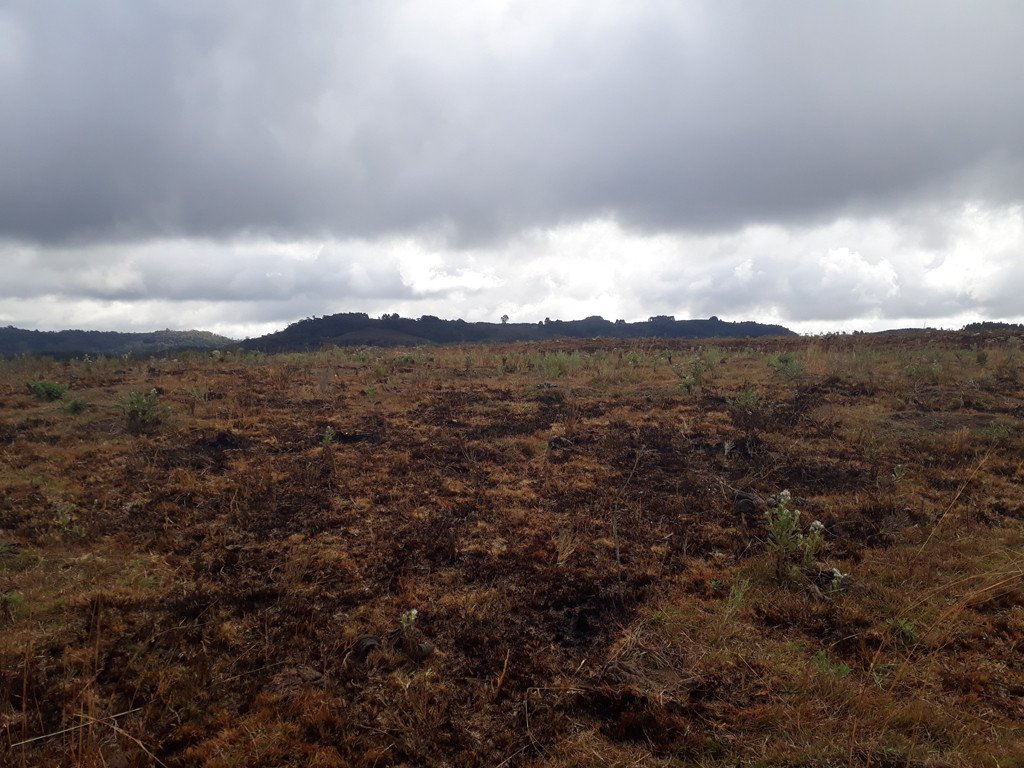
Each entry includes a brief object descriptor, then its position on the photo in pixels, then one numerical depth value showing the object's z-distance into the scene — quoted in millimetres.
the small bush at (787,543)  4152
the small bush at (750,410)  8922
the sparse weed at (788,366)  12992
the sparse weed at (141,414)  8133
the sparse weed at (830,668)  2926
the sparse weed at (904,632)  3244
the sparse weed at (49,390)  10219
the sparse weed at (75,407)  8961
